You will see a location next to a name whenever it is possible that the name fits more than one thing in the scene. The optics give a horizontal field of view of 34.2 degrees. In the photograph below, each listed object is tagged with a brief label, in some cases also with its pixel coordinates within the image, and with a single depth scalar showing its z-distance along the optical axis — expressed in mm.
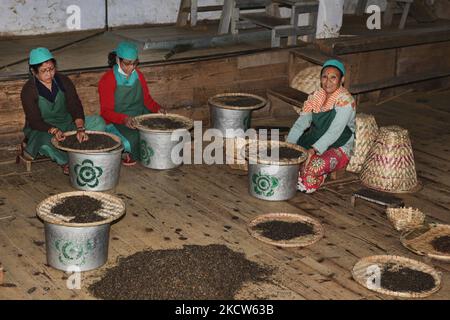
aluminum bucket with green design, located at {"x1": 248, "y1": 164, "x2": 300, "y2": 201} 6539
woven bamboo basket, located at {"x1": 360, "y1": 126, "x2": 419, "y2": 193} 7059
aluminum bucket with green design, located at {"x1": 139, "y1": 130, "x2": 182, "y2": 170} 7156
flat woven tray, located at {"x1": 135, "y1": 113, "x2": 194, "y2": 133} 7043
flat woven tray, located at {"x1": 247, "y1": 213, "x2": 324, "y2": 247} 5750
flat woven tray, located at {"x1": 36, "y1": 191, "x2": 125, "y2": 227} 5027
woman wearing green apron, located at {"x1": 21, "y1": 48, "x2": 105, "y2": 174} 6734
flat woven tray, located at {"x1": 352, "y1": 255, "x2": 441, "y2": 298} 5000
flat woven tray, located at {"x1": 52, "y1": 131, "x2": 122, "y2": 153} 6414
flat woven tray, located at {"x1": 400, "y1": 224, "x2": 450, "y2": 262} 5574
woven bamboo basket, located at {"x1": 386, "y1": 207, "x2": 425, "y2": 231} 6094
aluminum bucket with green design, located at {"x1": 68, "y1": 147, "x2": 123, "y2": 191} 6523
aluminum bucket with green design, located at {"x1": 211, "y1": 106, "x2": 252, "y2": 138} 8102
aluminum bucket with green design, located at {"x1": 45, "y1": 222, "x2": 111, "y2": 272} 5070
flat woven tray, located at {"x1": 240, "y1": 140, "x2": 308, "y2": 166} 6410
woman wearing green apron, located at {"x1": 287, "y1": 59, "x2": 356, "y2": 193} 6828
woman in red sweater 7312
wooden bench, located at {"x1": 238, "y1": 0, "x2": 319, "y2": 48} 9148
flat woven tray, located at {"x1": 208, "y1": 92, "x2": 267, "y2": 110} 7992
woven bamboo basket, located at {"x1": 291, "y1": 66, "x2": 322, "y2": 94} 9055
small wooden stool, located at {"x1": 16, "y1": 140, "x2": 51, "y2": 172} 7145
